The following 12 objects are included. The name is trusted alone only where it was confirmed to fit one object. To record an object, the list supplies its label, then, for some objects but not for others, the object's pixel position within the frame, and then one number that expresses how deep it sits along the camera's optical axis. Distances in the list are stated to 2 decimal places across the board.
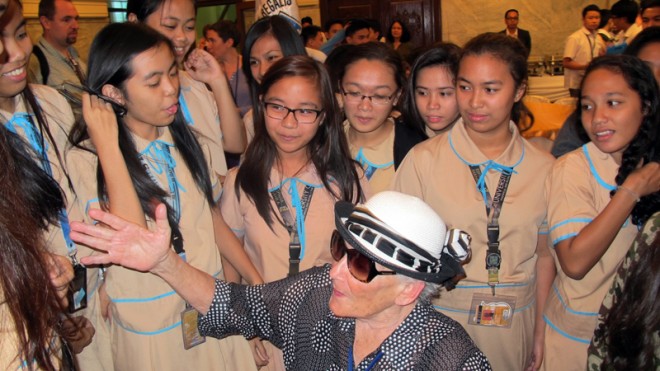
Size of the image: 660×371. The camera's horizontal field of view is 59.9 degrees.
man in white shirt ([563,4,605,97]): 8.90
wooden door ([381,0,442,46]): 12.75
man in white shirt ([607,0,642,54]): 8.65
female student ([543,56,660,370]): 2.34
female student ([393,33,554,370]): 2.52
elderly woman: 1.63
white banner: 4.08
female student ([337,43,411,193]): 2.99
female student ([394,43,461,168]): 3.00
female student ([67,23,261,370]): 2.12
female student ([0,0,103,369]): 2.16
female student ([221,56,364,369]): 2.61
